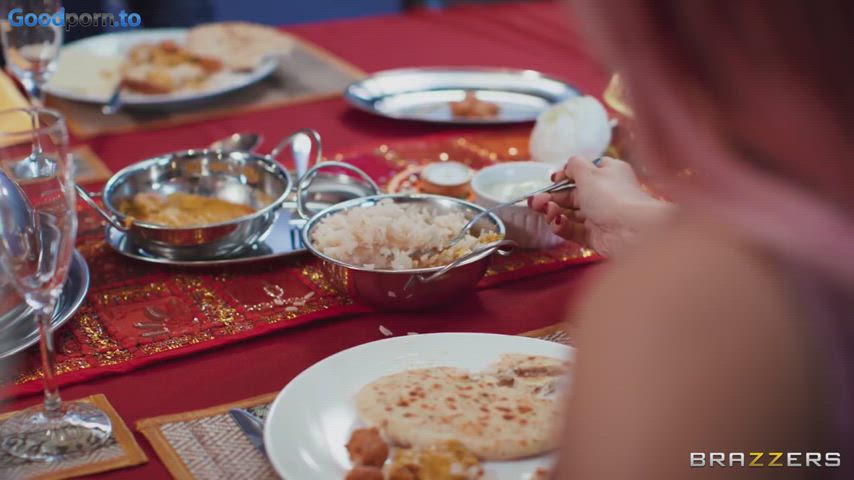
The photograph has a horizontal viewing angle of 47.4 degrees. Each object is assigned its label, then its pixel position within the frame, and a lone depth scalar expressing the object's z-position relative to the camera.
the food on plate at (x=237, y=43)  2.49
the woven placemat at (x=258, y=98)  2.20
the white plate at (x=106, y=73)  2.26
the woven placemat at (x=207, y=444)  1.03
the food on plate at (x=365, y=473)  0.94
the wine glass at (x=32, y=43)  1.88
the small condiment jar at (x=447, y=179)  1.79
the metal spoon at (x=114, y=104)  2.23
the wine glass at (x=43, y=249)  1.01
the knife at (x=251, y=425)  1.06
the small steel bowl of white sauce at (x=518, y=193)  1.57
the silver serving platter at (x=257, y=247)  1.49
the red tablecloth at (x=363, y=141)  1.22
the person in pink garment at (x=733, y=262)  0.61
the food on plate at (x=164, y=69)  2.30
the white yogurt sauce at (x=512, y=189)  1.66
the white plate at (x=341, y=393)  0.97
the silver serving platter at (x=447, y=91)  2.26
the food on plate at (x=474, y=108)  2.21
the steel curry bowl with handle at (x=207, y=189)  1.51
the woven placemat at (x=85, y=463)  1.03
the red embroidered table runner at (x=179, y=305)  1.28
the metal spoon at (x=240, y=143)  2.01
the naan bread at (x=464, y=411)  0.99
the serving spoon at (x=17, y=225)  0.99
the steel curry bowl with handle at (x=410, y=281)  1.33
